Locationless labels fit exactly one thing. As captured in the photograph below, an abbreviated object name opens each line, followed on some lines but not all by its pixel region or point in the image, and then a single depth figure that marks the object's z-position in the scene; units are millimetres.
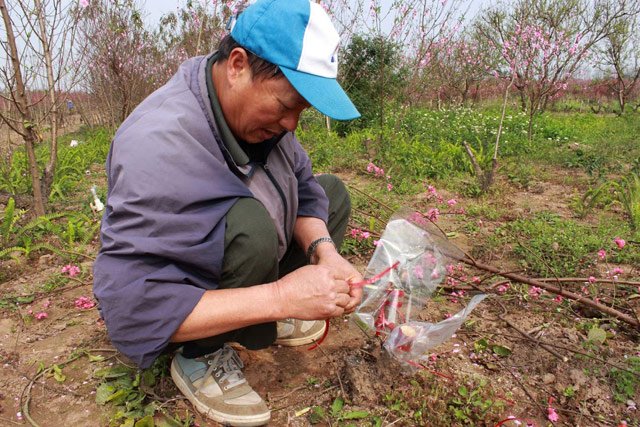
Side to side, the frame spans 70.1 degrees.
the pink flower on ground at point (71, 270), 2346
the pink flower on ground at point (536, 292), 2107
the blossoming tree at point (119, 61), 6621
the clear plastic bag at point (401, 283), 1464
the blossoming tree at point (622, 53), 12125
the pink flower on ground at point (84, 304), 2092
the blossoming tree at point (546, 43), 6742
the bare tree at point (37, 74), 2910
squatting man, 1114
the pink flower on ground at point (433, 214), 2781
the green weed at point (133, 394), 1425
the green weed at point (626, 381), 1497
